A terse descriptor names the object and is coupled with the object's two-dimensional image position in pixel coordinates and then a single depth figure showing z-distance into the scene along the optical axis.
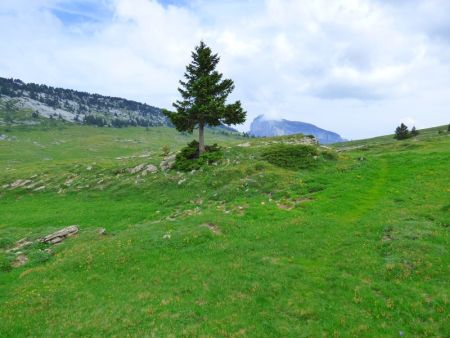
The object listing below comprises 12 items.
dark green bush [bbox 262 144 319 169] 43.66
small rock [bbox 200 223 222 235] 24.91
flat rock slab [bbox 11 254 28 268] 23.43
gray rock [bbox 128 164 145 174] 52.06
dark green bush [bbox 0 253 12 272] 22.66
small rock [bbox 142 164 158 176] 49.50
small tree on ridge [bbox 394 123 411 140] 123.69
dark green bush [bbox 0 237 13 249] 27.64
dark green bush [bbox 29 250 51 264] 23.62
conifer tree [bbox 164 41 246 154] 47.53
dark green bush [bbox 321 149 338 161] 46.25
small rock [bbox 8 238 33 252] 26.60
